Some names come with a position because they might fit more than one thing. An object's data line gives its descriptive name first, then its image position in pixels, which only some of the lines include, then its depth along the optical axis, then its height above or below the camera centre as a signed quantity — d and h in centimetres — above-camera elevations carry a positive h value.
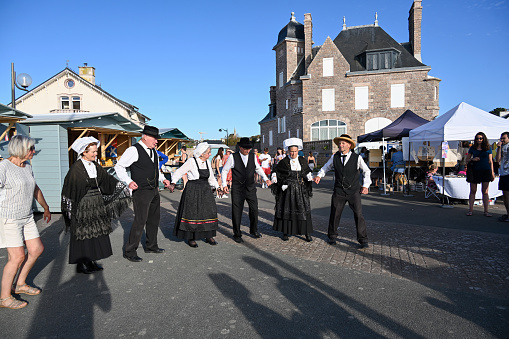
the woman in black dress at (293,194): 632 -57
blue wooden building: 934 +42
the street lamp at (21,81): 1019 +247
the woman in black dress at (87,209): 449 -56
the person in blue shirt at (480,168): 835 -20
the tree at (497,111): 5840 +848
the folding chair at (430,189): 1155 -94
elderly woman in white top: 365 -48
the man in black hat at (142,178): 531 -20
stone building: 3228 +720
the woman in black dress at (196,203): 592 -66
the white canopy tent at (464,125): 1009 +98
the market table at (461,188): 1023 -83
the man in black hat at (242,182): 656 -35
